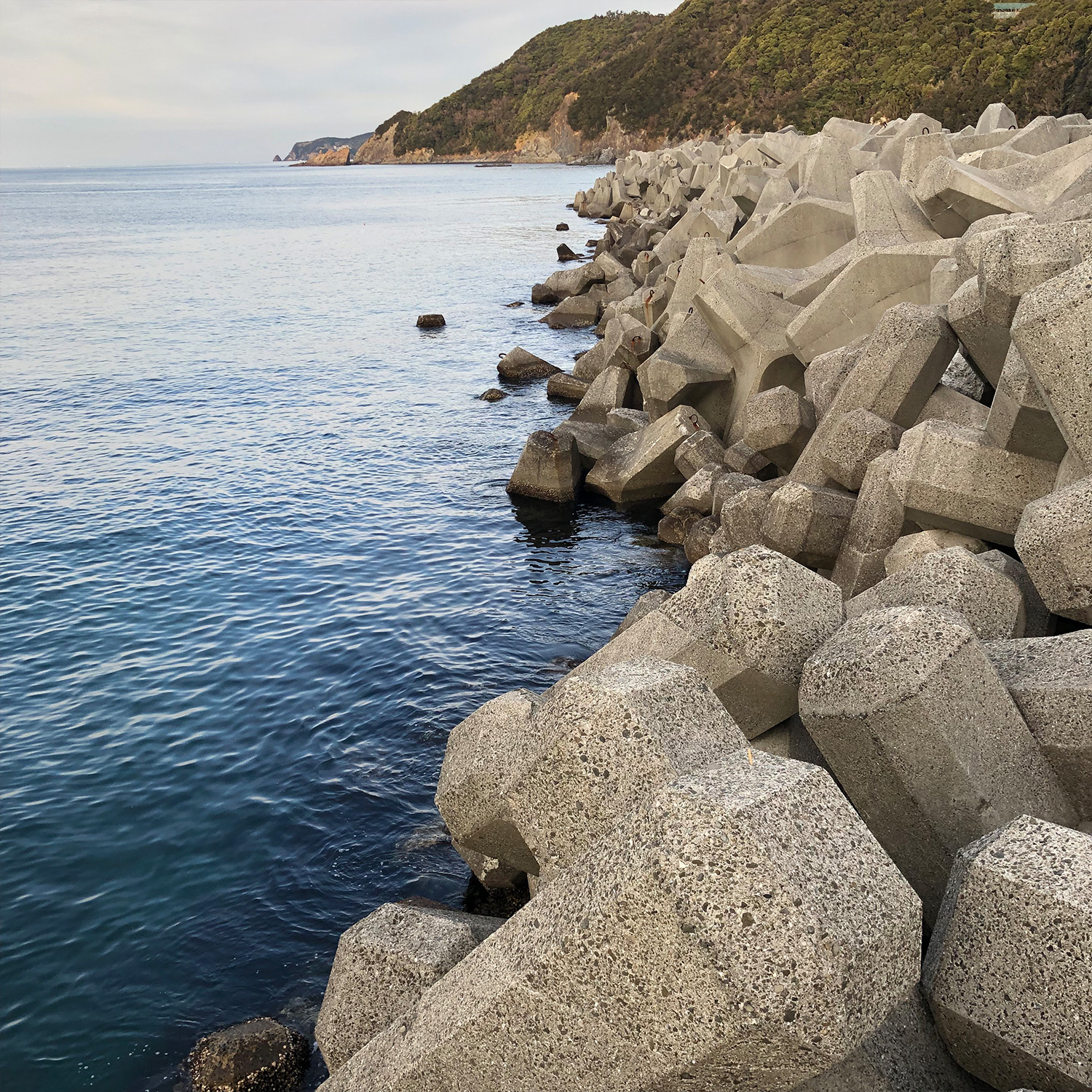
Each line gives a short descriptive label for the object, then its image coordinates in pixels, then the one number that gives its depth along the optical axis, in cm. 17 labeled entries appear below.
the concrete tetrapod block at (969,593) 483
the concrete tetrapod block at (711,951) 241
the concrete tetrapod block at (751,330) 1156
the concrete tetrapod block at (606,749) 331
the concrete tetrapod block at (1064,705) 387
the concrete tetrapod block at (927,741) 371
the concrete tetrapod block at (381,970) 407
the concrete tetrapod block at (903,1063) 298
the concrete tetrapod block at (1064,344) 477
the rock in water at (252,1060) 477
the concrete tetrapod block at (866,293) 1021
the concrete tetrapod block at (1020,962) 280
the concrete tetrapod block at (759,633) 454
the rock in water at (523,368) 2059
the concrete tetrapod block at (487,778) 502
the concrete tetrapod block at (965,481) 601
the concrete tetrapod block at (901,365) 754
